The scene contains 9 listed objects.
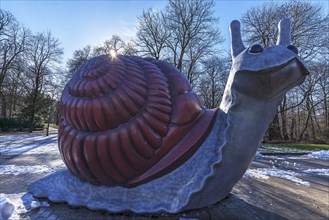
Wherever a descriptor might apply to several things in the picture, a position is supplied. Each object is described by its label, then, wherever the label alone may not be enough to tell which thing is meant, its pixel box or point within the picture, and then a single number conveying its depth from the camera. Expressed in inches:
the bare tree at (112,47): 1053.4
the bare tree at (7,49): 1088.2
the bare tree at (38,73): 1126.7
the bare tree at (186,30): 938.7
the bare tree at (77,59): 1149.5
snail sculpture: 131.2
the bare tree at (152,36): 969.5
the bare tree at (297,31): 837.8
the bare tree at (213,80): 1119.5
